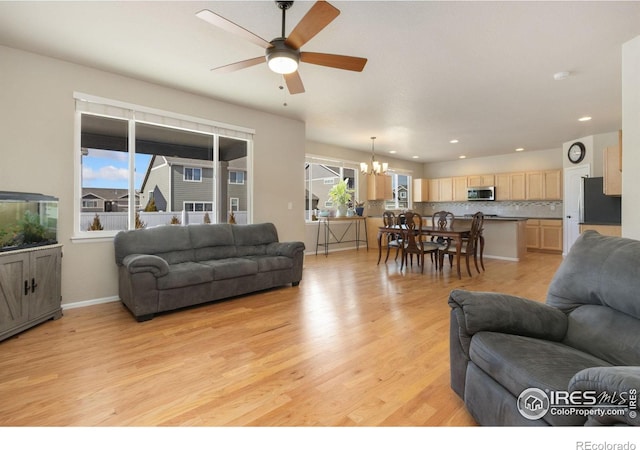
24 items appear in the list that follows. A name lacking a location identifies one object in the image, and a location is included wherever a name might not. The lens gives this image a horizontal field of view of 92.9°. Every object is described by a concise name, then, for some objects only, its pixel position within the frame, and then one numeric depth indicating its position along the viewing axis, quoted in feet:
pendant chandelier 21.84
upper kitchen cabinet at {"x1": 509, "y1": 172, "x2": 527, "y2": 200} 26.53
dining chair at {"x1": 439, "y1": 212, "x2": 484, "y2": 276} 16.19
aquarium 8.31
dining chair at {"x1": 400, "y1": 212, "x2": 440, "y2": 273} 16.66
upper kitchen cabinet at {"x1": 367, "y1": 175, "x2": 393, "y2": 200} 28.04
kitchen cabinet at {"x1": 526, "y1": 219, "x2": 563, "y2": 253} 23.94
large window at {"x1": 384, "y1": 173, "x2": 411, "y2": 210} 32.27
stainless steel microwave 28.17
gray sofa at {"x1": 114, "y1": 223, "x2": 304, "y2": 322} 9.92
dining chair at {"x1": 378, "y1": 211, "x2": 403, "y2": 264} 18.37
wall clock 21.87
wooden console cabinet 8.18
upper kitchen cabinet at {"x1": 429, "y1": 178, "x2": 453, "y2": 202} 31.48
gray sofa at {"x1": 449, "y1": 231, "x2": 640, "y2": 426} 3.56
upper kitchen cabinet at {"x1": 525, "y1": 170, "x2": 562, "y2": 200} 24.64
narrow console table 24.64
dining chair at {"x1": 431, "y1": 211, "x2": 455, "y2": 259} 16.76
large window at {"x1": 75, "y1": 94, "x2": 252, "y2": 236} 11.84
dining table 15.74
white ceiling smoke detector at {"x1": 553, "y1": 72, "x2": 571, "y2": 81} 11.57
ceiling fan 6.31
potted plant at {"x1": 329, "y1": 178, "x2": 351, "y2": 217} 24.36
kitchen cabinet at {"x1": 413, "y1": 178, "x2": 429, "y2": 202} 32.30
